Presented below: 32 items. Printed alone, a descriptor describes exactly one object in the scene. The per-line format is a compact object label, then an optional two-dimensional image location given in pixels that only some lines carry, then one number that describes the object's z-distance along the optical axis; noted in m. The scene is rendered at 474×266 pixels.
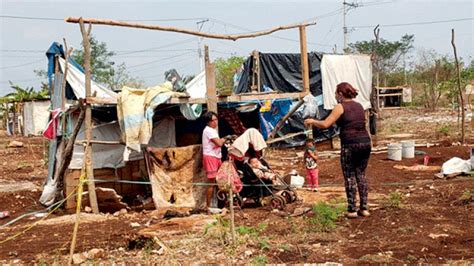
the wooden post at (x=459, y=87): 13.44
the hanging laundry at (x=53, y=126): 8.84
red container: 11.64
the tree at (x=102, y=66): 38.06
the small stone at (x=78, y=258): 5.32
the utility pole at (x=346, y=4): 44.08
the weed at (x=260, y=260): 5.09
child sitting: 8.00
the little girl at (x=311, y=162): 8.82
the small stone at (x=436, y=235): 5.78
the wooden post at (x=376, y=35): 19.33
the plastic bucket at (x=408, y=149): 12.80
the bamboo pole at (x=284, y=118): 9.42
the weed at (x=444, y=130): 17.12
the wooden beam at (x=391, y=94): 32.75
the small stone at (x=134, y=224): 7.20
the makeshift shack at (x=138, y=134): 7.90
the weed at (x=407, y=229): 5.98
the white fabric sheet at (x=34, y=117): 30.84
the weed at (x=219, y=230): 5.79
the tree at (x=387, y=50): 47.94
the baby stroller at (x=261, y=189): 7.91
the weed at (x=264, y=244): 5.56
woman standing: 6.67
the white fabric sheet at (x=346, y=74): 16.28
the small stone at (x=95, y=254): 5.45
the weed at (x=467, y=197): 7.25
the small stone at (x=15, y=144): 22.73
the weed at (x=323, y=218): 6.26
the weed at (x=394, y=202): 7.14
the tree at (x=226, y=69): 26.72
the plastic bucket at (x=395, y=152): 12.40
